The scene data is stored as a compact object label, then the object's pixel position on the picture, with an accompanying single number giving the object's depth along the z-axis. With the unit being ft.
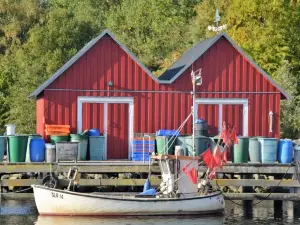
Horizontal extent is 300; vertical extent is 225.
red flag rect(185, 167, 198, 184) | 102.58
